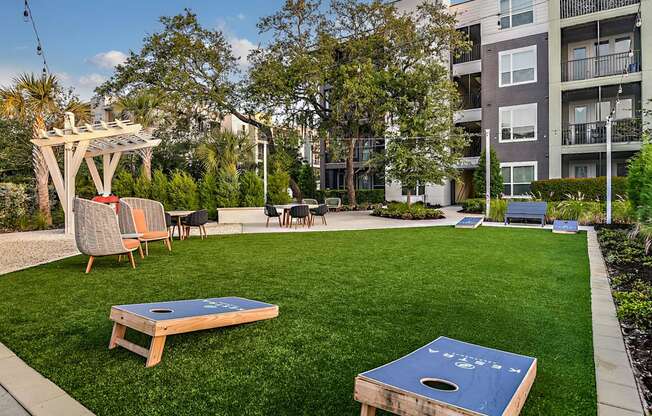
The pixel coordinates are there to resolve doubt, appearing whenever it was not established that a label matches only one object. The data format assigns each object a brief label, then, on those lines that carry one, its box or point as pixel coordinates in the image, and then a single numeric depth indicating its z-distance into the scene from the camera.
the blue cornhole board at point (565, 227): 11.04
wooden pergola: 11.36
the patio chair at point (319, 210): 14.10
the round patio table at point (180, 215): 10.49
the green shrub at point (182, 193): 15.09
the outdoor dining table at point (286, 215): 13.89
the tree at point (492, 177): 19.66
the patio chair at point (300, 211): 12.98
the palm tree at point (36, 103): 14.73
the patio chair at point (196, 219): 10.30
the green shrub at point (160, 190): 15.17
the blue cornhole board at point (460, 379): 1.87
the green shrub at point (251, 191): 15.74
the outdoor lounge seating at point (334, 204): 21.80
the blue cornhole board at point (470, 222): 12.52
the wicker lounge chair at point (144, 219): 7.53
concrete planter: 15.13
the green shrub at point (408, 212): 16.34
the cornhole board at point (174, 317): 2.99
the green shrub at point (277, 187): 17.42
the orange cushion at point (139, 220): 8.28
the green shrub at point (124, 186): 15.48
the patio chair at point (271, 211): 13.41
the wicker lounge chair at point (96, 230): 6.14
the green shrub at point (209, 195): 15.60
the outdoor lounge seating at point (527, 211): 13.03
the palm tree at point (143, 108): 18.95
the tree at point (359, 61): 17.78
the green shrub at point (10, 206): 13.55
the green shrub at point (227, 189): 15.57
